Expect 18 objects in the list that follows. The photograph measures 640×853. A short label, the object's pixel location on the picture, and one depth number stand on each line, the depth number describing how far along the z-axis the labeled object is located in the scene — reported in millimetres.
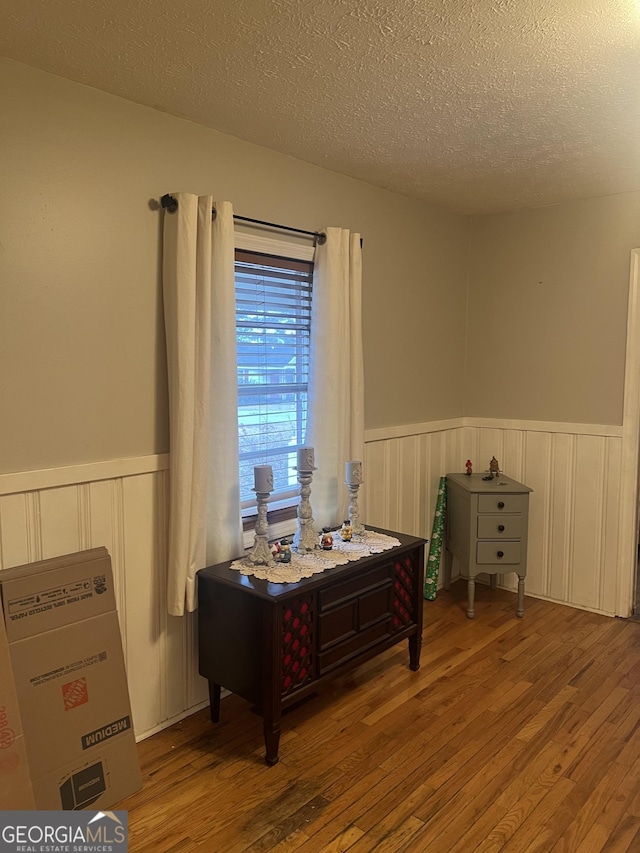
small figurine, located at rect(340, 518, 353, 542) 2869
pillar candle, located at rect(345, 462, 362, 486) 2961
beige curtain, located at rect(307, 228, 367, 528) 2977
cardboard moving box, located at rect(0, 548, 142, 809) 1912
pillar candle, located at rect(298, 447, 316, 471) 2709
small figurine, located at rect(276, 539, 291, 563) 2578
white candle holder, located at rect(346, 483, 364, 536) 2998
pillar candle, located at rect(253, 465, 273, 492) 2525
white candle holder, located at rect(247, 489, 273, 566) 2537
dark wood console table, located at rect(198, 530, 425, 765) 2281
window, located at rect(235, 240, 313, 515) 2807
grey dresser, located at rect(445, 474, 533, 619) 3586
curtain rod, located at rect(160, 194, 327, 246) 2350
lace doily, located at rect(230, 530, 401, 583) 2445
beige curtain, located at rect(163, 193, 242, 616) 2352
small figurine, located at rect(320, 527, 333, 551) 2762
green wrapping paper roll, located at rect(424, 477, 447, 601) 3881
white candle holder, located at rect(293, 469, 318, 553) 2725
